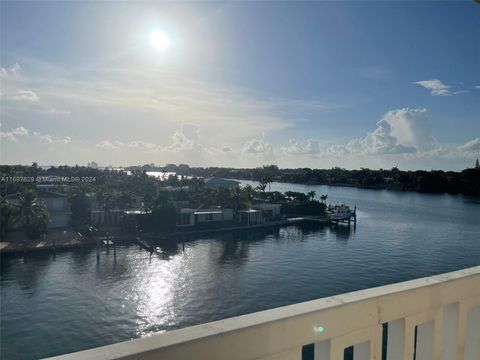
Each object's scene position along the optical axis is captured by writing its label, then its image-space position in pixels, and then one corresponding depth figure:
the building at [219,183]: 59.75
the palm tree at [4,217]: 28.07
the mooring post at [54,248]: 26.03
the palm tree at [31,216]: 28.17
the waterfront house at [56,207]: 32.69
